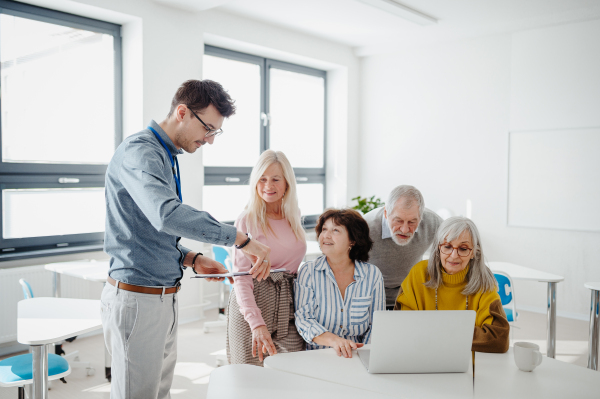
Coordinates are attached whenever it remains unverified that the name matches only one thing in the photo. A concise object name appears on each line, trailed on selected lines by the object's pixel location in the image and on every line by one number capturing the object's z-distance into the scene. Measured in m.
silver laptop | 1.44
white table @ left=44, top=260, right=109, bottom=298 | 3.31
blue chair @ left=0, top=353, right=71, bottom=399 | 2.10
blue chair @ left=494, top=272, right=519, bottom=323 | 3.22
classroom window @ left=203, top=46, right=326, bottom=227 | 5.37
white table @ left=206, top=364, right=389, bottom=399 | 1.42
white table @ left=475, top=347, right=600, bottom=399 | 1.43
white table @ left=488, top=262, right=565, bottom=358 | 3.36
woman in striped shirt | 1.95
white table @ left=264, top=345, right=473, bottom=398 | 1.43
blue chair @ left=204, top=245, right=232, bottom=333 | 4.07
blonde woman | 1.98
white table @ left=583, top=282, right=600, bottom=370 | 3.23
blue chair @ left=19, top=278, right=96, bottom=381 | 3.29
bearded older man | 2.25
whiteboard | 4.74
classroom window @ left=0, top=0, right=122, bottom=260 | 3.76
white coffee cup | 1.58
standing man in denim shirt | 1.47
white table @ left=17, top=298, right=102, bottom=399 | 1.90
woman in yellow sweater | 1.89
